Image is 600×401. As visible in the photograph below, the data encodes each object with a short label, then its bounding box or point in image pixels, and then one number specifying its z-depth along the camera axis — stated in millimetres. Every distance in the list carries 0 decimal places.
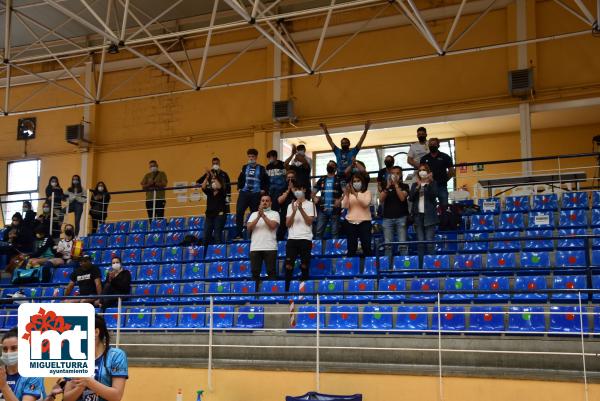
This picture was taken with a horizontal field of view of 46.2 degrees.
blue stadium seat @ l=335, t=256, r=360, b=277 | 9977
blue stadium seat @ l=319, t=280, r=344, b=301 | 9367
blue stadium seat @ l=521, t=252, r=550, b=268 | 9055
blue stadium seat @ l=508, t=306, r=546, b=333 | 7539
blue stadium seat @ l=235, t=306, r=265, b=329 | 9000
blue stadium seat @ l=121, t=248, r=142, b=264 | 12656
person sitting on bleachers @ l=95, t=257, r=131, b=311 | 10266
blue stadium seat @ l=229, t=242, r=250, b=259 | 11443
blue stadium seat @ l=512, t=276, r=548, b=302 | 8148
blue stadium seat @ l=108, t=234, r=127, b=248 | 13666
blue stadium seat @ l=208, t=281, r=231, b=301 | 10195
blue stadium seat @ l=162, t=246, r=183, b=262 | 12242
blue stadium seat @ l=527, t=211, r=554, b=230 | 10417
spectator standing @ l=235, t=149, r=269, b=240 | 11469
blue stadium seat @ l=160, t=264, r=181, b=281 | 11359
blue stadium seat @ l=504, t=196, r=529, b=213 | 11388
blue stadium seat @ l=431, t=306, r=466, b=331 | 7906
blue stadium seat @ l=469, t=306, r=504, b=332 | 7672
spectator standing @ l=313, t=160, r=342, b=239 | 10828
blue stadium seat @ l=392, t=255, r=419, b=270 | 9570
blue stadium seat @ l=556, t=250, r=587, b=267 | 8930
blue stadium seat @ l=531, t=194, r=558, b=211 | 11234
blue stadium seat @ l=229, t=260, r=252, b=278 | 10812
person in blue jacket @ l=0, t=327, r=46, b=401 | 3418
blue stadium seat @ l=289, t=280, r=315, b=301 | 9438
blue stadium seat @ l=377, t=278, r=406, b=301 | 8953
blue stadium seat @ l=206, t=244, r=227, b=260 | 11641
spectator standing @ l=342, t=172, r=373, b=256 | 10016
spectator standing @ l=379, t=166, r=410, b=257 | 9883
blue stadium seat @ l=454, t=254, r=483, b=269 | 9344
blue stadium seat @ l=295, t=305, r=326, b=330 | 8609
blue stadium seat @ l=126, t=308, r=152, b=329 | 9789
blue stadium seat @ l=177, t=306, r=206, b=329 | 9302
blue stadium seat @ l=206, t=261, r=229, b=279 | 10953
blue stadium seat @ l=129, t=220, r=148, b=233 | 14178
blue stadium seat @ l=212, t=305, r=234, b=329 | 9141
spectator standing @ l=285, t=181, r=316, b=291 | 9594
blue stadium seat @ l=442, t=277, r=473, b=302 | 8539
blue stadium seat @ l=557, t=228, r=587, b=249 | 9391
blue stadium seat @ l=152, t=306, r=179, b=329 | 9633
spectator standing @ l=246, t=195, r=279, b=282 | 9758
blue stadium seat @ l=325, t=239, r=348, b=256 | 10672
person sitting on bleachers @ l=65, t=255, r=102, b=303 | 10484
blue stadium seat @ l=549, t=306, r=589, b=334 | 7418
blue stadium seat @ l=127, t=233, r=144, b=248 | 13547
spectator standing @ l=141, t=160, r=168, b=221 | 14711
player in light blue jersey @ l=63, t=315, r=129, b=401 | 3254
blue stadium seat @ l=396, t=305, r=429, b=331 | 8109
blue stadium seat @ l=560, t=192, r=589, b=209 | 10961
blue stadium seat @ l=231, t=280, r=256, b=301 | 9844
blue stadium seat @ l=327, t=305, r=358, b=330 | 8414
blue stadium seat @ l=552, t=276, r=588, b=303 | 7984
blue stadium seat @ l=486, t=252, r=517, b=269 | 9180
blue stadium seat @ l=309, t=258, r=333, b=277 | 10164
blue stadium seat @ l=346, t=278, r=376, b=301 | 8914
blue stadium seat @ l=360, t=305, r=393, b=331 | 8250
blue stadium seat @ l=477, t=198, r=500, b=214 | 11531
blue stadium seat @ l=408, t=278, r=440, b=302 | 8703
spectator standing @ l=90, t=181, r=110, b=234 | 14836
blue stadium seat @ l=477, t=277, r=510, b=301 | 8375
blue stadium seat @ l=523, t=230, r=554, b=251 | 9477
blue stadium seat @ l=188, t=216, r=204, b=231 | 13344
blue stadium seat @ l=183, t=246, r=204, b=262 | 11797
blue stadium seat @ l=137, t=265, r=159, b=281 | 11547
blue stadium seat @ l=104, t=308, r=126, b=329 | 9895
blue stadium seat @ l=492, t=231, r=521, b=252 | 9773
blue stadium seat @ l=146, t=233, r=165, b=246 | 13242
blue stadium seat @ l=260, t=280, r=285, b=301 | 9543
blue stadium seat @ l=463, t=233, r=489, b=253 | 9978
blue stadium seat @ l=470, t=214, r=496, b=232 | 10919
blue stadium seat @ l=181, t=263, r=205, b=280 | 11148
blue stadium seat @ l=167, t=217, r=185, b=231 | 13718
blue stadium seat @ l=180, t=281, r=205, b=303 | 10473
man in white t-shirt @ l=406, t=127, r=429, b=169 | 11703
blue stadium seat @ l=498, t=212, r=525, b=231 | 10773
